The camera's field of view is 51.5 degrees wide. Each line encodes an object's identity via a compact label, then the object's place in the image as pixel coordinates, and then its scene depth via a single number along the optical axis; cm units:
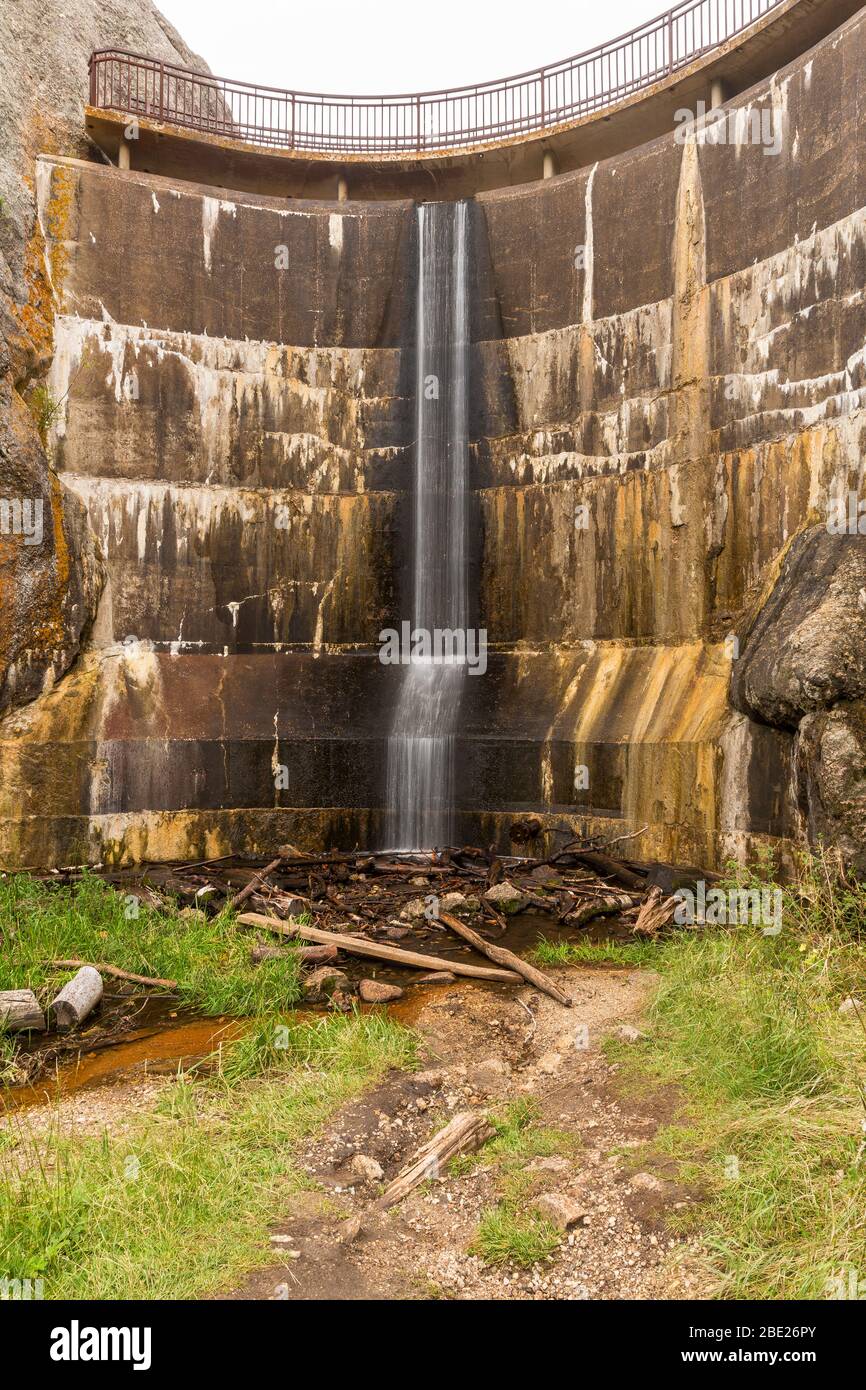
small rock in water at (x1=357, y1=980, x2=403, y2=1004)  724
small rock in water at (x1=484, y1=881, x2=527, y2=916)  977
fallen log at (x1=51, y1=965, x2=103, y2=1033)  674
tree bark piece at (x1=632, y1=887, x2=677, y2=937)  876
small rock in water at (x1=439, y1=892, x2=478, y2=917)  982
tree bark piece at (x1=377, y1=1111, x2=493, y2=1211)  441
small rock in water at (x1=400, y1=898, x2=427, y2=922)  963
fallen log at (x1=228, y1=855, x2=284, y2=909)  937
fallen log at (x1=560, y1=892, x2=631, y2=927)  926
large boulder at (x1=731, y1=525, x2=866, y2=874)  746
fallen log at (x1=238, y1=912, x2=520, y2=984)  784
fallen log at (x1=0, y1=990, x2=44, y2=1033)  654
